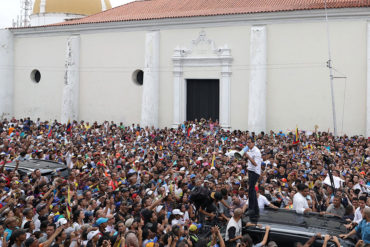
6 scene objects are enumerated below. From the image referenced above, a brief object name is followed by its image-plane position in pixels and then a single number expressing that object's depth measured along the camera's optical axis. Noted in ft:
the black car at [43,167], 43.24
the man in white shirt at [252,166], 30.04
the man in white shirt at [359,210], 28.74
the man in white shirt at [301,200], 28.99
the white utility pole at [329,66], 71.47
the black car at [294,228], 22.79
